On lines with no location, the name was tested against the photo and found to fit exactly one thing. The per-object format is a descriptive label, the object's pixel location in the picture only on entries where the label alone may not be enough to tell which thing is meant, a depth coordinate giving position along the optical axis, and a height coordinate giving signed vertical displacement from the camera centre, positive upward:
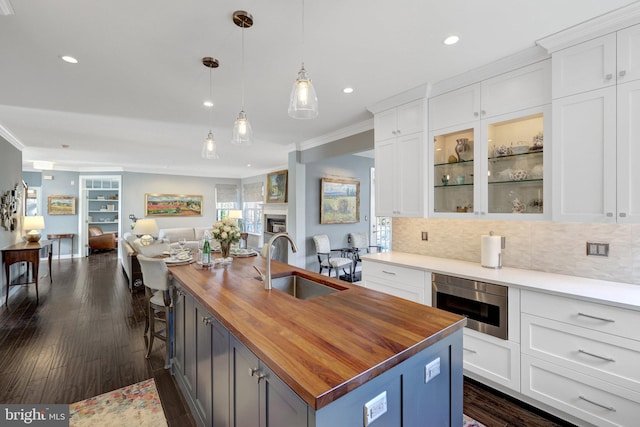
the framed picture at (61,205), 8.19 +0.22
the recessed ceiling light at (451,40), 1.97 +1.24
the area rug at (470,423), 1.90 -1.41
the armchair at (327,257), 5.33 -0.85
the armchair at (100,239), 8.84 -0.85
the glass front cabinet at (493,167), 2.23 +0.42
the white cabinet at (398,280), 2.57 -0.65
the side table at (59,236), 7.94 -0.68
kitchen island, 0.90 -0.52
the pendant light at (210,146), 2.74 +0.66
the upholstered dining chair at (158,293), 2.42 -0.73
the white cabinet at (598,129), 1.74 +0.57
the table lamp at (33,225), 5.16 -0.24
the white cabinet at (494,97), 2.14 +1.01
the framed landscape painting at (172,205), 8.84 +0.29
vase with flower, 2.74 -0.19
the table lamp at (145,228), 5.76 -0.31
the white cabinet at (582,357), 1.62 -0.89
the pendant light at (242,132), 2.27 +0.67
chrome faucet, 1.83 -0.36
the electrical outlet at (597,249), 2.06 -0.24
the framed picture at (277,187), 7.57 +0.76
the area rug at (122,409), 1.96 -1.45
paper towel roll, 2.46 -0.31
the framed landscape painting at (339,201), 5.82 +0.29
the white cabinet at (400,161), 2.86 +0.58
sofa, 4.45 -0.65
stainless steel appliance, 2.11 -0.70
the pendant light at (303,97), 1.67 +0.70
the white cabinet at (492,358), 2.05 -1.10
